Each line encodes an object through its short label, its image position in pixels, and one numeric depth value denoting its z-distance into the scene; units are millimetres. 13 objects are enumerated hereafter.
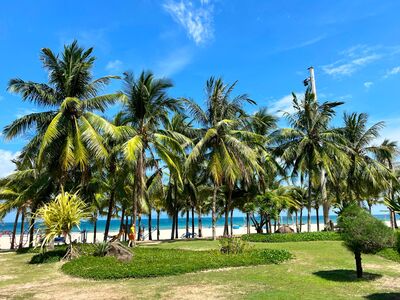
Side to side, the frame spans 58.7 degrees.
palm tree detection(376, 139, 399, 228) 29969
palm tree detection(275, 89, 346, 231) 25719
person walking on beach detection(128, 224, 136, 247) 21453
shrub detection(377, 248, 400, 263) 14651
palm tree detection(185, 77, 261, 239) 23781
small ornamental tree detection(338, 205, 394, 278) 10344
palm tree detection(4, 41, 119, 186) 18219
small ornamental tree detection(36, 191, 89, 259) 16125
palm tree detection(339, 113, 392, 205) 28359
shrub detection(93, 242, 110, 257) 15008
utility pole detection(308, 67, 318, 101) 29170
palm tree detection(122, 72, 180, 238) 21344
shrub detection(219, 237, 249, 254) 15227
